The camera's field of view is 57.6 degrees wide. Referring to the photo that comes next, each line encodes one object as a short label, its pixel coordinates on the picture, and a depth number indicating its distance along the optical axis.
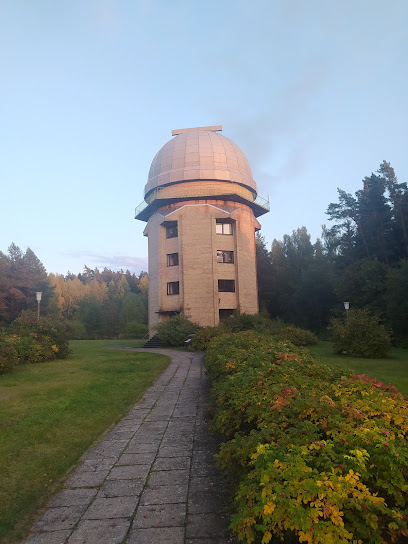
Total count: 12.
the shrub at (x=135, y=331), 42.31
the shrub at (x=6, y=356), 12.28
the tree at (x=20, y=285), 43.34
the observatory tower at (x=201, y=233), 29.23
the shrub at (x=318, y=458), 2.20
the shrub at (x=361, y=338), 16.42
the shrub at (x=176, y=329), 25.56
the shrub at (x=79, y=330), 44.57
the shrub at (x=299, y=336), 21.70
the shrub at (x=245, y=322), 23.91
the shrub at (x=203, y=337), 21.12
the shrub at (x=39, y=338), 15.42
